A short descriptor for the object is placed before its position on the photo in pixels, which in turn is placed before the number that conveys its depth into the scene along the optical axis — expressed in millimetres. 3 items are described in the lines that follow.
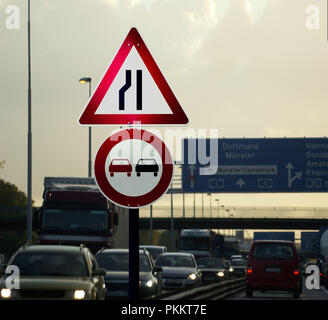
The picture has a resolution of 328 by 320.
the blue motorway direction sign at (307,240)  127506
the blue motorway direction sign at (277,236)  137500
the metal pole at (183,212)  92806
